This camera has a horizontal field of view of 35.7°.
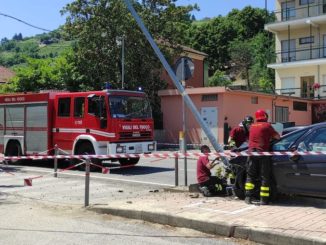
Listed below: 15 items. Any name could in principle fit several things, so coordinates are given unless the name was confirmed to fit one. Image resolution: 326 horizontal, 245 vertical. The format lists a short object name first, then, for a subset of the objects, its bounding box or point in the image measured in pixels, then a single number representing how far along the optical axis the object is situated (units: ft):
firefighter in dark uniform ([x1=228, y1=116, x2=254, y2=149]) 41.47
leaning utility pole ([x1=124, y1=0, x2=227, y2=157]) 34.40
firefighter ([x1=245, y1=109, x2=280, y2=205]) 28.48
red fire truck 50.78
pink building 92.53
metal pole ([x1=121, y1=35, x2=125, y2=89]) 101.23
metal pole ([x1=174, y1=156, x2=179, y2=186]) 38.99
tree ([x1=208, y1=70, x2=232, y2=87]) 197.83
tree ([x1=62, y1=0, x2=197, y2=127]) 104.99
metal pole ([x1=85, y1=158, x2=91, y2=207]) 31.65
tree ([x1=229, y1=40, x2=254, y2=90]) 216.95
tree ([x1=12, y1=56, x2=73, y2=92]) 122.01
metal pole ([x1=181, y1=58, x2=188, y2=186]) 37.63
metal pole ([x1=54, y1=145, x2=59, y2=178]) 47.91
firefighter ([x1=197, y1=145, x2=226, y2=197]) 31.96
